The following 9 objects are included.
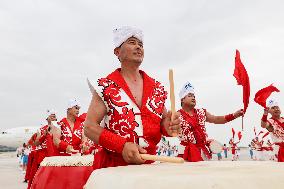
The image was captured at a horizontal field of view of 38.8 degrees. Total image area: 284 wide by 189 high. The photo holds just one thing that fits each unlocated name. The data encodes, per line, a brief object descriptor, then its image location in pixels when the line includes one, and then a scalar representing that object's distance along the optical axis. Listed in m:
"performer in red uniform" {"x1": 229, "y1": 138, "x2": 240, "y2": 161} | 15.31
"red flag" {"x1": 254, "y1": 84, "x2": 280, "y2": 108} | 3.39
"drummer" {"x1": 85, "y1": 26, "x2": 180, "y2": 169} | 2.22
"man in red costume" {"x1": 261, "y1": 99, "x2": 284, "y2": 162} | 6.44
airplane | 57.12
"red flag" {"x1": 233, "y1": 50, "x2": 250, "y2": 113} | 2.88
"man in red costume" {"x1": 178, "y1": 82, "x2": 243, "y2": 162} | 4.95
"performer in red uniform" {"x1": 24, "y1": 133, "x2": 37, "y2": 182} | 9.50
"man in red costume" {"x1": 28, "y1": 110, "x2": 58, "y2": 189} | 8.40
